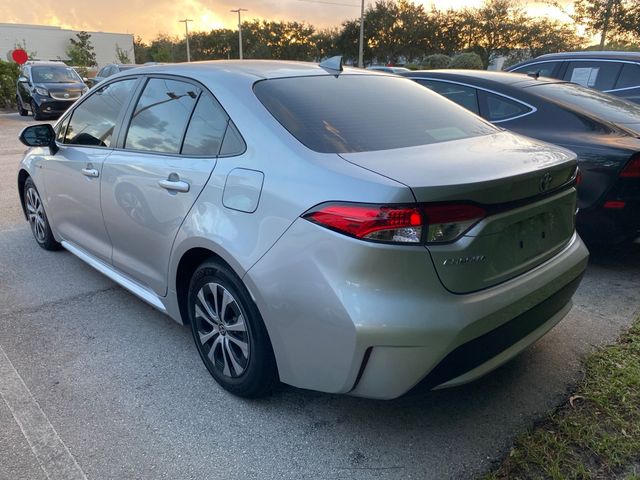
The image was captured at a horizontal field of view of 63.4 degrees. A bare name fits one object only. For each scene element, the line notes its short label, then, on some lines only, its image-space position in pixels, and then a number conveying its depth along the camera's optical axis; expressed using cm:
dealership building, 6131
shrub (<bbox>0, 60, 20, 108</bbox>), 1839
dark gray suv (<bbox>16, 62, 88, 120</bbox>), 1566
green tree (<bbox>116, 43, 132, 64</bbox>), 5422
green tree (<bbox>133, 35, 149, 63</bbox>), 7194
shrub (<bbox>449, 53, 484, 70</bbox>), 3034
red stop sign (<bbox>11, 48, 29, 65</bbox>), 1897
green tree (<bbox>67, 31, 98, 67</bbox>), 5034
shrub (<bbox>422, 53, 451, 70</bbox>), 3341
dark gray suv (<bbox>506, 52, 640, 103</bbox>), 640
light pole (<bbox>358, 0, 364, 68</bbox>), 3711
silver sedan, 193
